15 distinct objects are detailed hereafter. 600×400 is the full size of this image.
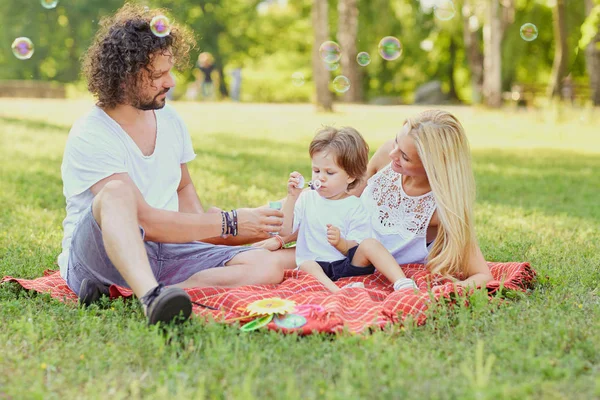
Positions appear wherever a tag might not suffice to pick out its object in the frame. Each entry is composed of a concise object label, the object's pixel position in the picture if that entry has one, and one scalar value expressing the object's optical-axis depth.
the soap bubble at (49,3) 5.27
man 3.14
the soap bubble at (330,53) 6.39
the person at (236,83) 24.77
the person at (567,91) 18.94
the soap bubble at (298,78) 6.95
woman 3.58
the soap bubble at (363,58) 6.18
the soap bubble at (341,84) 6.26
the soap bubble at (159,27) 3.54
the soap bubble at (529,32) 6.43
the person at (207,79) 20.85
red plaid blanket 3.02
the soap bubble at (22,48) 5.50
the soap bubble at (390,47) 6.20
